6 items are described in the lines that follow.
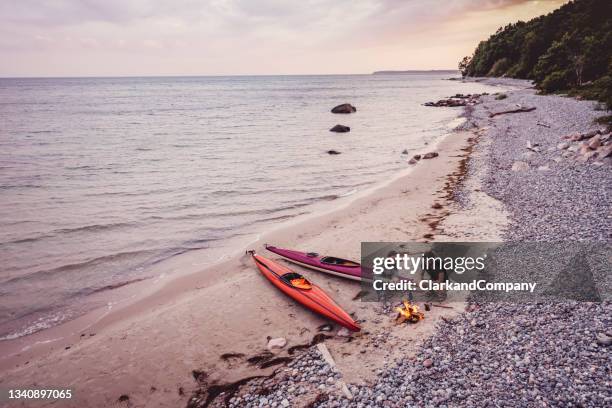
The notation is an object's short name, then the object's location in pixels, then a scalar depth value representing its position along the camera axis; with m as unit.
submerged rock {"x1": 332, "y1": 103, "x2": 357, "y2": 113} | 66.19
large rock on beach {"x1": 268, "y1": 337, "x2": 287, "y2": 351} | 9.02
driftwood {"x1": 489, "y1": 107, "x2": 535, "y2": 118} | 40.75
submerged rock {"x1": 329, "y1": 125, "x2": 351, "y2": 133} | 45.25
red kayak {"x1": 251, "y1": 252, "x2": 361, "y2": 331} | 9.55
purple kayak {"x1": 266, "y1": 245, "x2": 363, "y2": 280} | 11.81
